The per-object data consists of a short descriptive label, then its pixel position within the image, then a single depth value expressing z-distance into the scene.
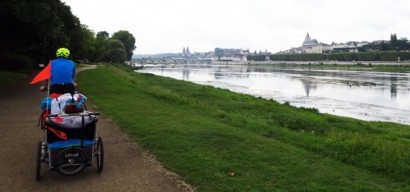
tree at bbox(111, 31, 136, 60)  132.88
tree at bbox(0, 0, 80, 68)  17.23
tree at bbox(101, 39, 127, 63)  108.75
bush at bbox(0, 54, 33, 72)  37.37
